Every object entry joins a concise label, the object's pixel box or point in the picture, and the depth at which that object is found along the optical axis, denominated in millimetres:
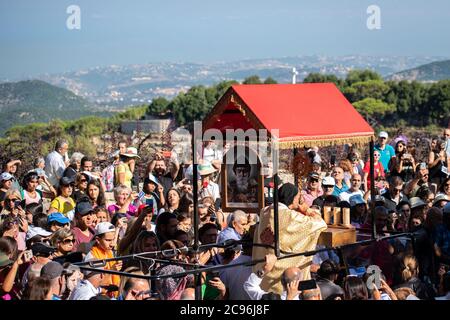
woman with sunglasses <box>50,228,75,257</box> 7898
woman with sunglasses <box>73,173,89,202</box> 10902
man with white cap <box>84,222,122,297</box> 7910
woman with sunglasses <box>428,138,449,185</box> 12453
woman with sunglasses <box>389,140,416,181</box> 12977
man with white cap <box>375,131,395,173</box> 13867
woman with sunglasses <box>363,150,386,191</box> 12953
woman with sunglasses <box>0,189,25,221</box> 9467
